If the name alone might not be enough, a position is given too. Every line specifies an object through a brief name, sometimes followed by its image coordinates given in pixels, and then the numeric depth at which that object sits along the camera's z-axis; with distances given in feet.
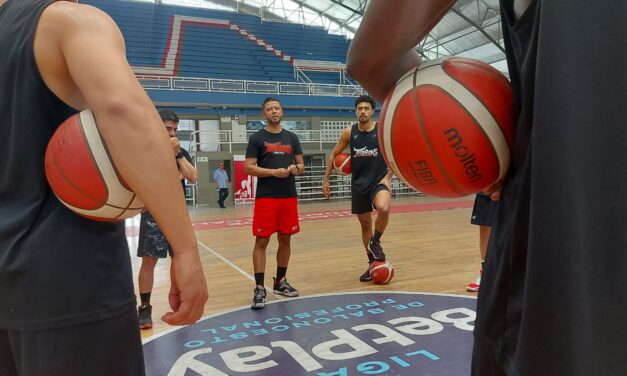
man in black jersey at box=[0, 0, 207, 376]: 3.09
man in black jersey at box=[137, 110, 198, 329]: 11.43
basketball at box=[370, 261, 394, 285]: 14.42
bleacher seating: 65.10
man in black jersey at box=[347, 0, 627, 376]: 1.82
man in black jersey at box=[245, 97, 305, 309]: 13.69
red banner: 53.52
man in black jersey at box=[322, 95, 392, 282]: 15.57
